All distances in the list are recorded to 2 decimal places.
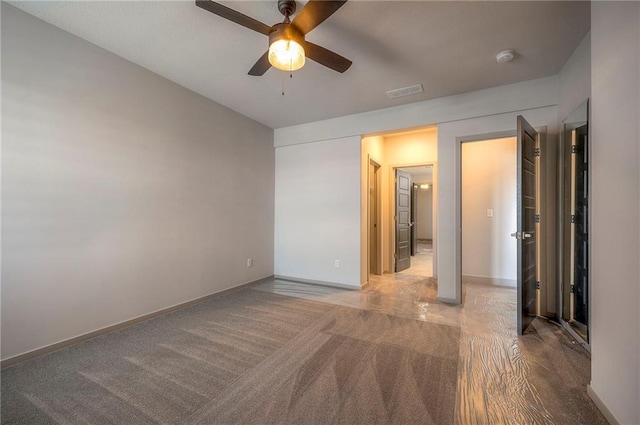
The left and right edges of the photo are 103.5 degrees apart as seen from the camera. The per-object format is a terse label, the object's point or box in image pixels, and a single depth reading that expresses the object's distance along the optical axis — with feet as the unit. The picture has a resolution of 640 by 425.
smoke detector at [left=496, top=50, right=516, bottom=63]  8.02
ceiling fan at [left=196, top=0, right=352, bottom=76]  5.28
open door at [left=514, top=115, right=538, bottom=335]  8.18
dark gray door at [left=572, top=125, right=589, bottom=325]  8.14
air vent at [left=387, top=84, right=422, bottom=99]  10.43
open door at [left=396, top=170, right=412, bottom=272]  17.47
